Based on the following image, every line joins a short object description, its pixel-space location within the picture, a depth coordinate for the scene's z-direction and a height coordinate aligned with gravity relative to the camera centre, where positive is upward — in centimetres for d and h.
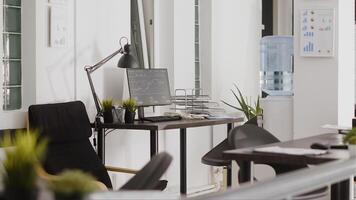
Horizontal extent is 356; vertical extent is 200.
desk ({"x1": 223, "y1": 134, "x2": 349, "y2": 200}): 248 -27
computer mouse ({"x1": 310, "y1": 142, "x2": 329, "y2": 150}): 276 -23
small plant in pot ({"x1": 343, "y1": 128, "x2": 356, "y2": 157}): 245 -18
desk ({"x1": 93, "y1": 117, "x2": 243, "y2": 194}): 434 -23
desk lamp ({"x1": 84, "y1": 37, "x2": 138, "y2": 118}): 454 +25
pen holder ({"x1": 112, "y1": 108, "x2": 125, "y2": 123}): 455 -15
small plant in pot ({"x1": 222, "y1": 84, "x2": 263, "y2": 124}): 600 -13
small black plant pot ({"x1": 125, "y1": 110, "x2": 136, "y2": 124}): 458 -16
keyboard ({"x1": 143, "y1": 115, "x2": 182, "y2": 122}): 466 -18
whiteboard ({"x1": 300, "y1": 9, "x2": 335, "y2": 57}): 423 +45
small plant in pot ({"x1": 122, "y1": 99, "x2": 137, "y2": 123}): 459 -11
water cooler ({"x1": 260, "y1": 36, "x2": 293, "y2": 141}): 455 +10
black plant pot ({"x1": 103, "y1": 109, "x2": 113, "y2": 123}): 454 -16
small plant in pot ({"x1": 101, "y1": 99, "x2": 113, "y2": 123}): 454 -12
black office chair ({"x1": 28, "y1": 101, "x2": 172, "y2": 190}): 397 -28
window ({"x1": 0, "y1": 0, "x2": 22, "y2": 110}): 415 +28
